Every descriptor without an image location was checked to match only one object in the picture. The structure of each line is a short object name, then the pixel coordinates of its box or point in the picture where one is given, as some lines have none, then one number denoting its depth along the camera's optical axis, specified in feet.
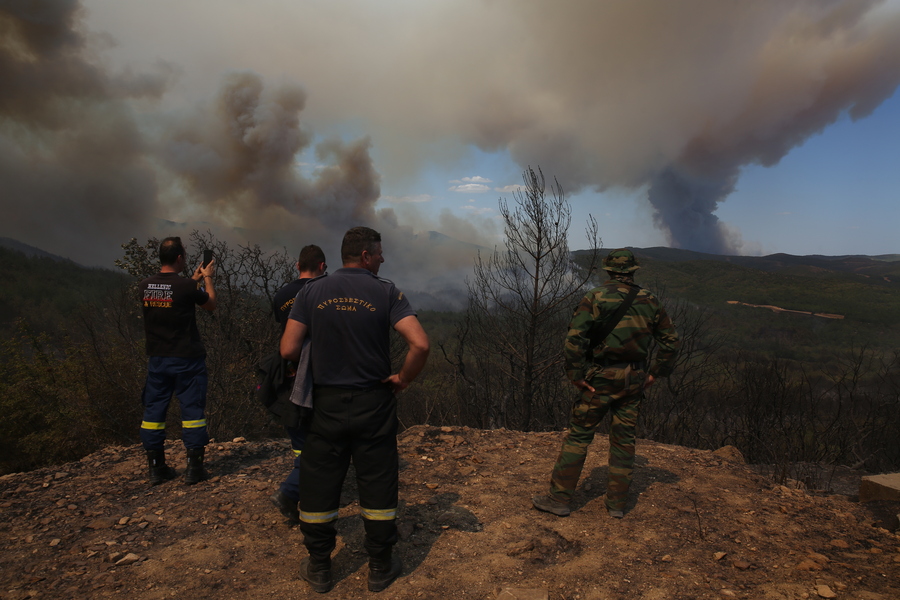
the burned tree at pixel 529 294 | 34.09
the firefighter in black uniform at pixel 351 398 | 8.70
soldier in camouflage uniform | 11.60
